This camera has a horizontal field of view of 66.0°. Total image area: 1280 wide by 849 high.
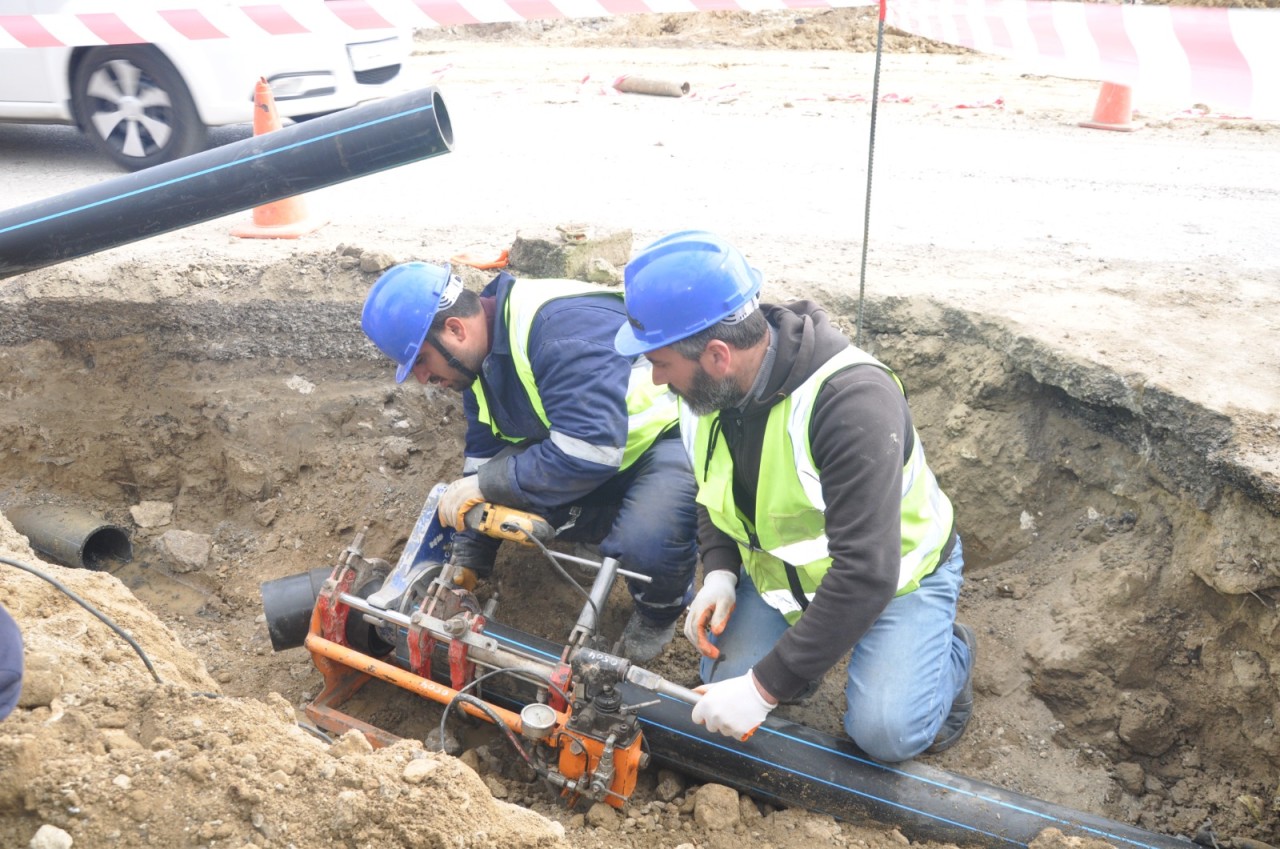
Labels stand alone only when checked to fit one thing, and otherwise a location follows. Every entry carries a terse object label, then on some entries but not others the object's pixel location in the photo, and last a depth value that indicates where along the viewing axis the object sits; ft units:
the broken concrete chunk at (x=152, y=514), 15.52
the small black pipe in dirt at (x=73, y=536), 14.14
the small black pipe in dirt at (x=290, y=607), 11.70
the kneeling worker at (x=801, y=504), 8.68
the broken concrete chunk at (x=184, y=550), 14.84
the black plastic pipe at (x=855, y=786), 9.27
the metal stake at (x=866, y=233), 12.36
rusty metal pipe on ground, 31.14
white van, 21.27
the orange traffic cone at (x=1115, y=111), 26.48
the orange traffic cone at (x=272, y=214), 17.67
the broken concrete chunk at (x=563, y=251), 14.96
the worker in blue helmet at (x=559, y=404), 11.32
